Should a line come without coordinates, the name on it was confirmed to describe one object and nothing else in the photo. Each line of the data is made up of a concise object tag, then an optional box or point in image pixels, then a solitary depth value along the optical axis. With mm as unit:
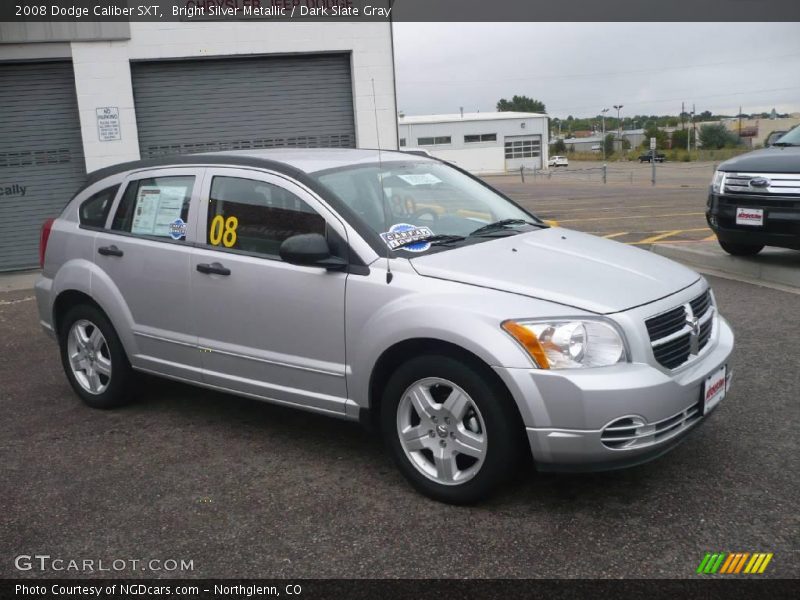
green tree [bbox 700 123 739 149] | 78938
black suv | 7727
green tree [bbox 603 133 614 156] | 94569
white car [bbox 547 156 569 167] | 78688
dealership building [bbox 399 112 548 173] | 71144
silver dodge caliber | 3434
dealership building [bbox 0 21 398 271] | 11914
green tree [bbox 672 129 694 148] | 92138
